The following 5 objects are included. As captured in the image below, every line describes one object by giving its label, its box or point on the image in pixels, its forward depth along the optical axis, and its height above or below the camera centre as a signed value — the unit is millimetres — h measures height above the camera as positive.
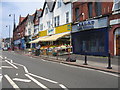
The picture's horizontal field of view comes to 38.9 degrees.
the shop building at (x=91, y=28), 19031 +2606
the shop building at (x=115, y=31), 17312 +1850
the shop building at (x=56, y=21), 26566 +5062
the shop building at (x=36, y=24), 41838 +6115
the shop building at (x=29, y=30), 47266 +5508
